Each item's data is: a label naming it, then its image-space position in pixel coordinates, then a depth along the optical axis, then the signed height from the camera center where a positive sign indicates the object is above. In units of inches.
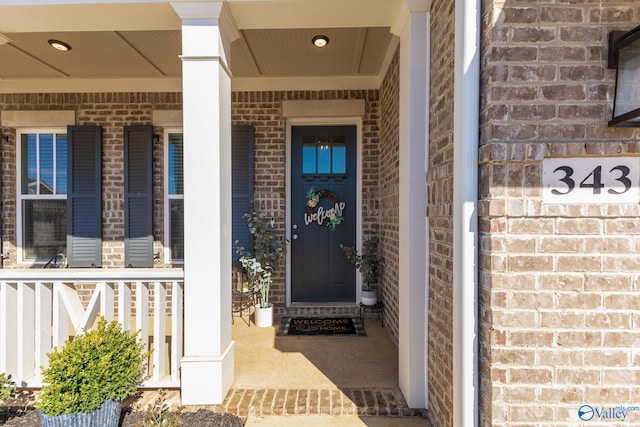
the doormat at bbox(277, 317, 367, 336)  139.9 -49.5
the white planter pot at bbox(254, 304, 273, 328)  148.2 -46.1
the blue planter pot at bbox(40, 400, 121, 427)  75.2 -46.7
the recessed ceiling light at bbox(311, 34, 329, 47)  120.9 +62.3
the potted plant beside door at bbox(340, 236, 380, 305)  152.8 -24.6
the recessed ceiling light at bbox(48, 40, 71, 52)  124.1 +62.3
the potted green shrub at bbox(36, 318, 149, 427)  74.8 -38.8
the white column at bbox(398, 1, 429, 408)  88.7 +1.3
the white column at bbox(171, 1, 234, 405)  89.7 +0.8
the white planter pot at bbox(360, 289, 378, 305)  151.9 -38.5
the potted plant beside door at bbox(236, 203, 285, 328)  148.5 -20.8
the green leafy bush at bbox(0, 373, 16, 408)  81.6 -43.6
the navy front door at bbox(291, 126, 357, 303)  165.3 -2.0
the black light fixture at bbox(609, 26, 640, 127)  56.5 +22.9
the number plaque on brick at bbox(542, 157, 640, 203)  58.5 +5.6
